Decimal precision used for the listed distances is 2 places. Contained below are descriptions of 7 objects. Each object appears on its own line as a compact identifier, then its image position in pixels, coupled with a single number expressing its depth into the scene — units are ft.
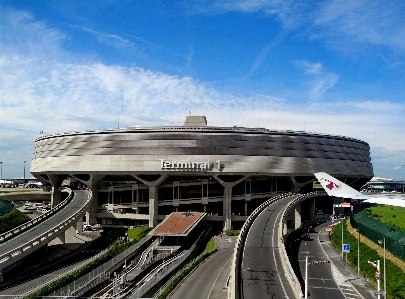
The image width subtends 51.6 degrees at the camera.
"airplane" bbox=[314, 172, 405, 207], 205.35
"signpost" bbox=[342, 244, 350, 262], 185.17
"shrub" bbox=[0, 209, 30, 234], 289.74
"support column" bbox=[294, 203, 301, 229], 369.71
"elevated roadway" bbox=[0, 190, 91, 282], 215.47
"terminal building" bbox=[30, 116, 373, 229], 374.43
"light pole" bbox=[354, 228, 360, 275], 191.73
